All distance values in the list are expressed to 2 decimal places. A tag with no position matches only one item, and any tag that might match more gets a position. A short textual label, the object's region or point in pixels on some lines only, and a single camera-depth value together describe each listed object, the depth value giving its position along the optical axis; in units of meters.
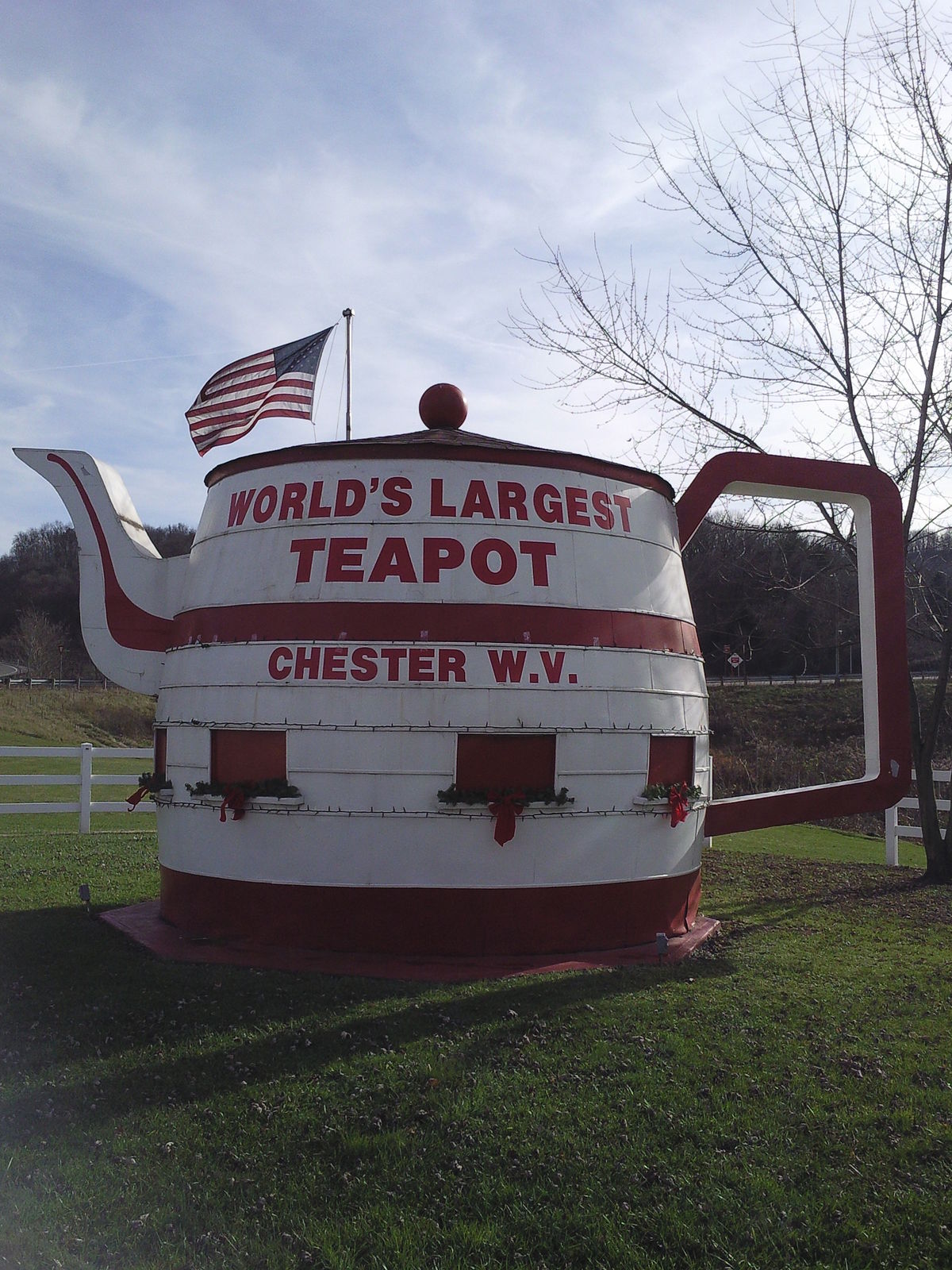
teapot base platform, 8.35
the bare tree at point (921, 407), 14.04
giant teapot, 8.70
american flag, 12.14
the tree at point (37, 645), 64.12
